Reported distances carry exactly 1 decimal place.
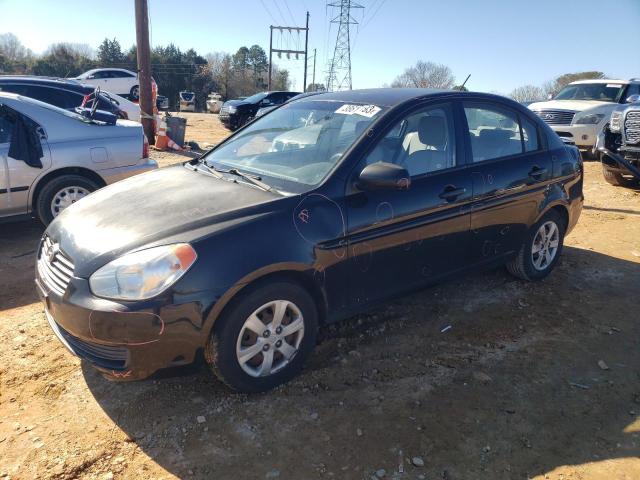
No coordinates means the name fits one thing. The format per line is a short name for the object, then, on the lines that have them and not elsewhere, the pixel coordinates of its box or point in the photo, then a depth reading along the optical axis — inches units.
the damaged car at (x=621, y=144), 328.5
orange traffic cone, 497.7
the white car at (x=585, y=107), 489.1
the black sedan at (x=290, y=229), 101.5
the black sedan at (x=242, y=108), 724.7
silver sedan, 208.7
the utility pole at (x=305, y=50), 1890.9
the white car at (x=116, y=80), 940.0
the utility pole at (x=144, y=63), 493.4
